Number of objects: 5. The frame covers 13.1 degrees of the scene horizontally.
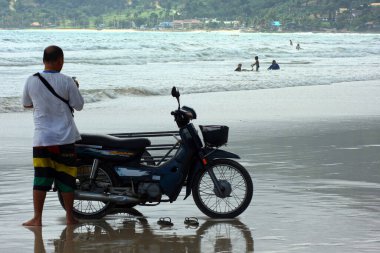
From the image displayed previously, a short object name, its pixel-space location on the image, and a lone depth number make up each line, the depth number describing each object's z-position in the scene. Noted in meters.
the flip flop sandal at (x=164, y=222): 14.41
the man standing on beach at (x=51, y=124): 13.95
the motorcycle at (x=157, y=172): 14.88
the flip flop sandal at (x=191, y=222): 14.41
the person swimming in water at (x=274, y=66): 81.32
